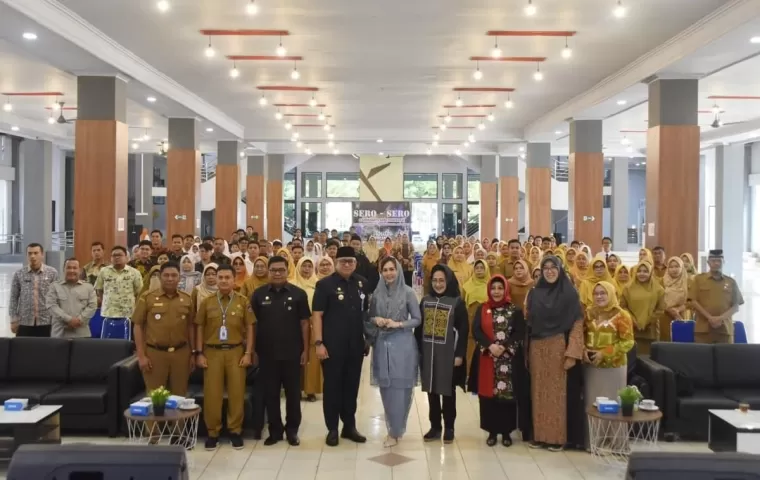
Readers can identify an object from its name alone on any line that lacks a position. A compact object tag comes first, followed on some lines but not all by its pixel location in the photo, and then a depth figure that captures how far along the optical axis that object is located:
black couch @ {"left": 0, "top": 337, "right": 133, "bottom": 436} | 6.29
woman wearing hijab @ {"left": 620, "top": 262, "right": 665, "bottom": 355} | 7.85
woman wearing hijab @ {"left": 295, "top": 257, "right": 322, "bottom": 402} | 7.76
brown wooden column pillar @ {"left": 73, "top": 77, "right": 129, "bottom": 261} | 11.95
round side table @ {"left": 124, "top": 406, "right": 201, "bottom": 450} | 5.29
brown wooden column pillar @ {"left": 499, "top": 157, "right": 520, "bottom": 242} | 27.30
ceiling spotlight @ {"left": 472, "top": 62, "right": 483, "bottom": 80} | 12.33
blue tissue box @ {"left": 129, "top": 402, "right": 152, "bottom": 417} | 5.30
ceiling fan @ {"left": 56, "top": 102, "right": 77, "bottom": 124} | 17.26
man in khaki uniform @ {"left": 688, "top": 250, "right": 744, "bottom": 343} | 8.21
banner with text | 33.97
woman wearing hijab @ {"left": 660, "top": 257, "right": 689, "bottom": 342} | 8.41
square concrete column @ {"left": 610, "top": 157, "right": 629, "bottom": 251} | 31.70
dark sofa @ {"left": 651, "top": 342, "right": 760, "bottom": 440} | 6.38
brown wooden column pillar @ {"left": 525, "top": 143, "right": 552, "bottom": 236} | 23.28
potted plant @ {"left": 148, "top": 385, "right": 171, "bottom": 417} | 5.34
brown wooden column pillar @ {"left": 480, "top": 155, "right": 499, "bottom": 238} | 30.38
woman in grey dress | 6.05
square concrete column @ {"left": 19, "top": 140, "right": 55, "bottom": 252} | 23.91
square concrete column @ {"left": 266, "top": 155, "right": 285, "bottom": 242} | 30.25
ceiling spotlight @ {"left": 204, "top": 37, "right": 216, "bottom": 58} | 10.82
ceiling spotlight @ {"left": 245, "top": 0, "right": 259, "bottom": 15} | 9.12
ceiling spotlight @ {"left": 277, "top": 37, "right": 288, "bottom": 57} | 10.56
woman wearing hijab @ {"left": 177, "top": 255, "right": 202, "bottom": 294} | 8.79
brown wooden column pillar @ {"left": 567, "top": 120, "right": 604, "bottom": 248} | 17.22
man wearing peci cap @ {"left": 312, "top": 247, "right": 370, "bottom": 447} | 6.11
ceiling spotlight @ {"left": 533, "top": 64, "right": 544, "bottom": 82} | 12.60
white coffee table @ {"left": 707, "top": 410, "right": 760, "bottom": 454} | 5.12
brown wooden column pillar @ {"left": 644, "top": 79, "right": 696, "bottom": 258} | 12.00
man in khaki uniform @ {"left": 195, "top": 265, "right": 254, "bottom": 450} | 6.01
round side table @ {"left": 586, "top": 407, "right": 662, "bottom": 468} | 5.74
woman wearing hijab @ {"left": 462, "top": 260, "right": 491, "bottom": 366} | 8.01
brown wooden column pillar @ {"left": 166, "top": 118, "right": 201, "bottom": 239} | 17.41
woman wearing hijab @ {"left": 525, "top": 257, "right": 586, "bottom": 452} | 5.91
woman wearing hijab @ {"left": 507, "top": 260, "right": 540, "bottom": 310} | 7.51
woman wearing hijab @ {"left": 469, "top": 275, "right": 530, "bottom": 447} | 6.04
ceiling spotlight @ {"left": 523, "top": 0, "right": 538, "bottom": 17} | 9.10
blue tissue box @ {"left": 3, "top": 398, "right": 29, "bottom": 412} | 5.37
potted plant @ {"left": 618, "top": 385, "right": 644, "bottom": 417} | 5.41
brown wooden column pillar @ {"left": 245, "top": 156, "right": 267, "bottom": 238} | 27.66
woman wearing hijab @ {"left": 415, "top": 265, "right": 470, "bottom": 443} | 6.10
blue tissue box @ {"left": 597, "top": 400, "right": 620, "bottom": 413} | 5.48
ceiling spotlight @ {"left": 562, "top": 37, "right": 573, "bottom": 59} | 10.98
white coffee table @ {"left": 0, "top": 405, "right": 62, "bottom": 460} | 5.10
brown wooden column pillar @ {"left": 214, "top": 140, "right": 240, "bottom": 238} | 22.16
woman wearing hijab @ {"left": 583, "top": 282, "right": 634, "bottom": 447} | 5.87
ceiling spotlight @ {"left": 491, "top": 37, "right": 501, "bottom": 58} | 11.17
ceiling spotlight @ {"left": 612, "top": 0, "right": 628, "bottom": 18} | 8.95
